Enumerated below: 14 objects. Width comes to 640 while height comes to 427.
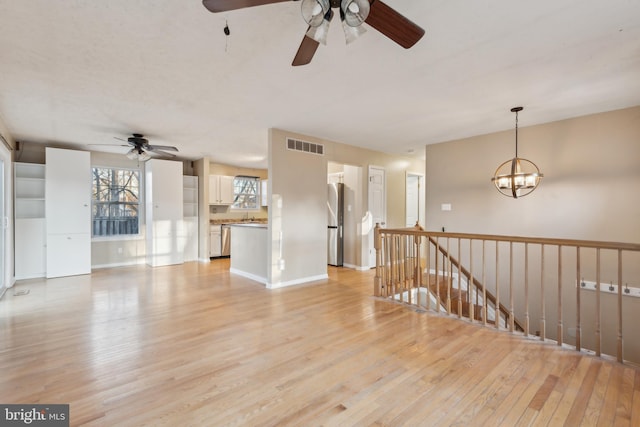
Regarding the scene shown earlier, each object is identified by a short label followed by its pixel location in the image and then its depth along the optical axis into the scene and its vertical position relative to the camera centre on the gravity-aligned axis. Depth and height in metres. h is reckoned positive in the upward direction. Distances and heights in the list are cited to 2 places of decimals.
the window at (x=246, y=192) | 8.45 +0.58
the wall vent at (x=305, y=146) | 4.80 +1.13
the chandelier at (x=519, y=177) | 3.71 +0.45
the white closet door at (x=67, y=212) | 5.31 +0.00
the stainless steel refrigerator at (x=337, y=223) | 6.48 -0.26
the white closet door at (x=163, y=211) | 6.43 +0.02
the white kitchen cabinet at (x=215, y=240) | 7.61 -0.76
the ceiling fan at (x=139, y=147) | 4.86 +1.09
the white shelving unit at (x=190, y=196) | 7.36 +0.41
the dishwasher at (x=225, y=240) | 7.77 -0.77
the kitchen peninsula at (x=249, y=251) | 5.08 -0.75
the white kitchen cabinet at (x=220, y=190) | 7.67 +0.60
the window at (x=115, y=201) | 6.39 +0.24
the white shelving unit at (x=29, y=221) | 5.20 -0.16
